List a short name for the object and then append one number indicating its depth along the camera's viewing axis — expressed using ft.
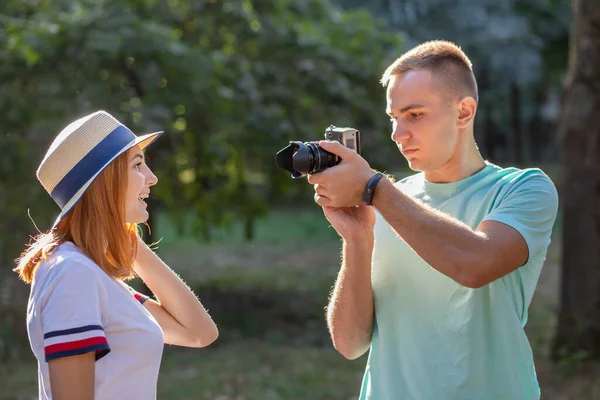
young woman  6.51
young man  7.47
